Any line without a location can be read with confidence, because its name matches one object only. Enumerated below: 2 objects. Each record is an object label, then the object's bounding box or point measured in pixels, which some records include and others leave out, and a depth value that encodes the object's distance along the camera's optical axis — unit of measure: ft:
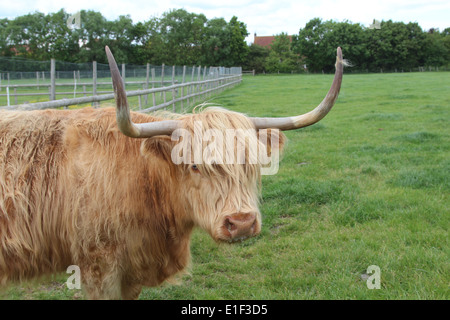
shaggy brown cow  7.42
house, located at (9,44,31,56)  118.93
